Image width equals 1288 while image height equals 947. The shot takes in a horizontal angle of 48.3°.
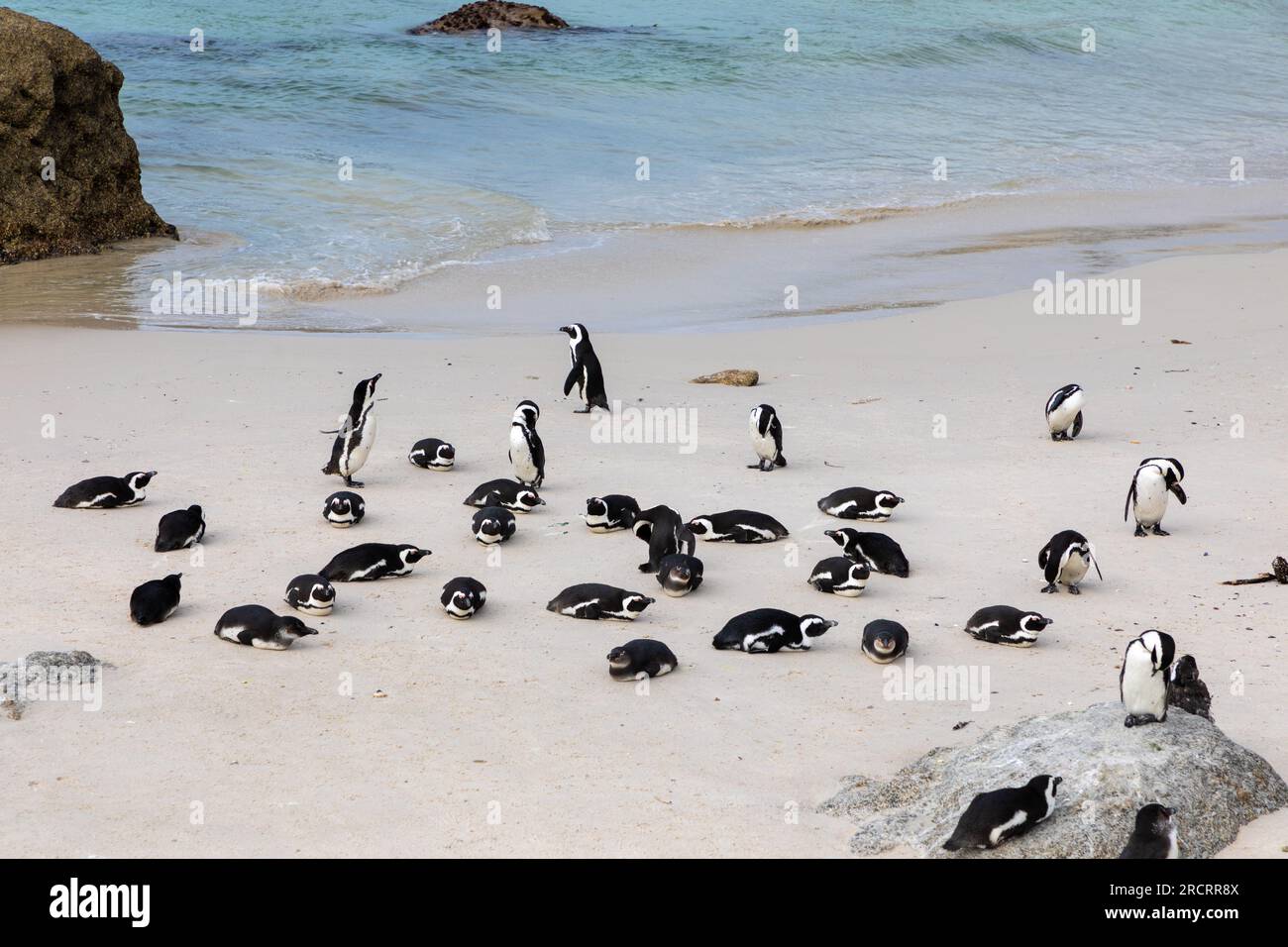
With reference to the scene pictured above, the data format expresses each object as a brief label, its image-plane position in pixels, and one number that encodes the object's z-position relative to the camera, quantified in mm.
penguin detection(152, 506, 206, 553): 7105
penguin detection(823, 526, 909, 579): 6992
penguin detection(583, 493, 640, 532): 7621
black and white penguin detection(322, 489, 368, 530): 7629
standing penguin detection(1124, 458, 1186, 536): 7367
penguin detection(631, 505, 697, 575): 6984
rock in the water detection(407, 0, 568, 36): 34906
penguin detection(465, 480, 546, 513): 7965
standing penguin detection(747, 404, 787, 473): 8652
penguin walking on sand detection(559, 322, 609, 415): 10477
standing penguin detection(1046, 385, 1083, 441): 9102
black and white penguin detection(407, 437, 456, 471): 8859
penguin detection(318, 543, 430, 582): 6754
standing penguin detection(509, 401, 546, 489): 8469
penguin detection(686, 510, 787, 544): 7461
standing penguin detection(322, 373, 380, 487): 8328
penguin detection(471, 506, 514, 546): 7332
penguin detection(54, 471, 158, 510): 7754
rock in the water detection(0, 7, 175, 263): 15805
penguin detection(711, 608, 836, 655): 5980
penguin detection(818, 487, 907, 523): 7738
